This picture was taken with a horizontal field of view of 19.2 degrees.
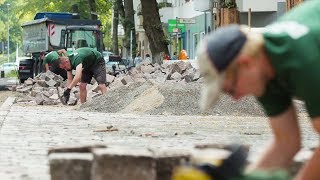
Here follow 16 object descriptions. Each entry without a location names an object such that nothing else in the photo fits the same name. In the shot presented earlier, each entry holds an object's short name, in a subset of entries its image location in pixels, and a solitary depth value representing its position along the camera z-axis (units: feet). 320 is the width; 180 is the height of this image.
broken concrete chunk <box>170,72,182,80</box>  81.79
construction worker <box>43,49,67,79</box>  70.19
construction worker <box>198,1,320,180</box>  13.83
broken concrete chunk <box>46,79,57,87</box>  101.55
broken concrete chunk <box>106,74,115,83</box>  99.95
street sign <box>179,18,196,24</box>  155.74
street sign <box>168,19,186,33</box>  166.88
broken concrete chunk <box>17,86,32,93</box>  103.48
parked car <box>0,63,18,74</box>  240.12
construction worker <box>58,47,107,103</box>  67.63
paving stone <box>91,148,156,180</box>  18.43
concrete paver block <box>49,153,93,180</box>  19.08
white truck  127.44
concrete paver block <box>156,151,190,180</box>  18.94
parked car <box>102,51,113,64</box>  151.96
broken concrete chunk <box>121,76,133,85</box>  83.96
